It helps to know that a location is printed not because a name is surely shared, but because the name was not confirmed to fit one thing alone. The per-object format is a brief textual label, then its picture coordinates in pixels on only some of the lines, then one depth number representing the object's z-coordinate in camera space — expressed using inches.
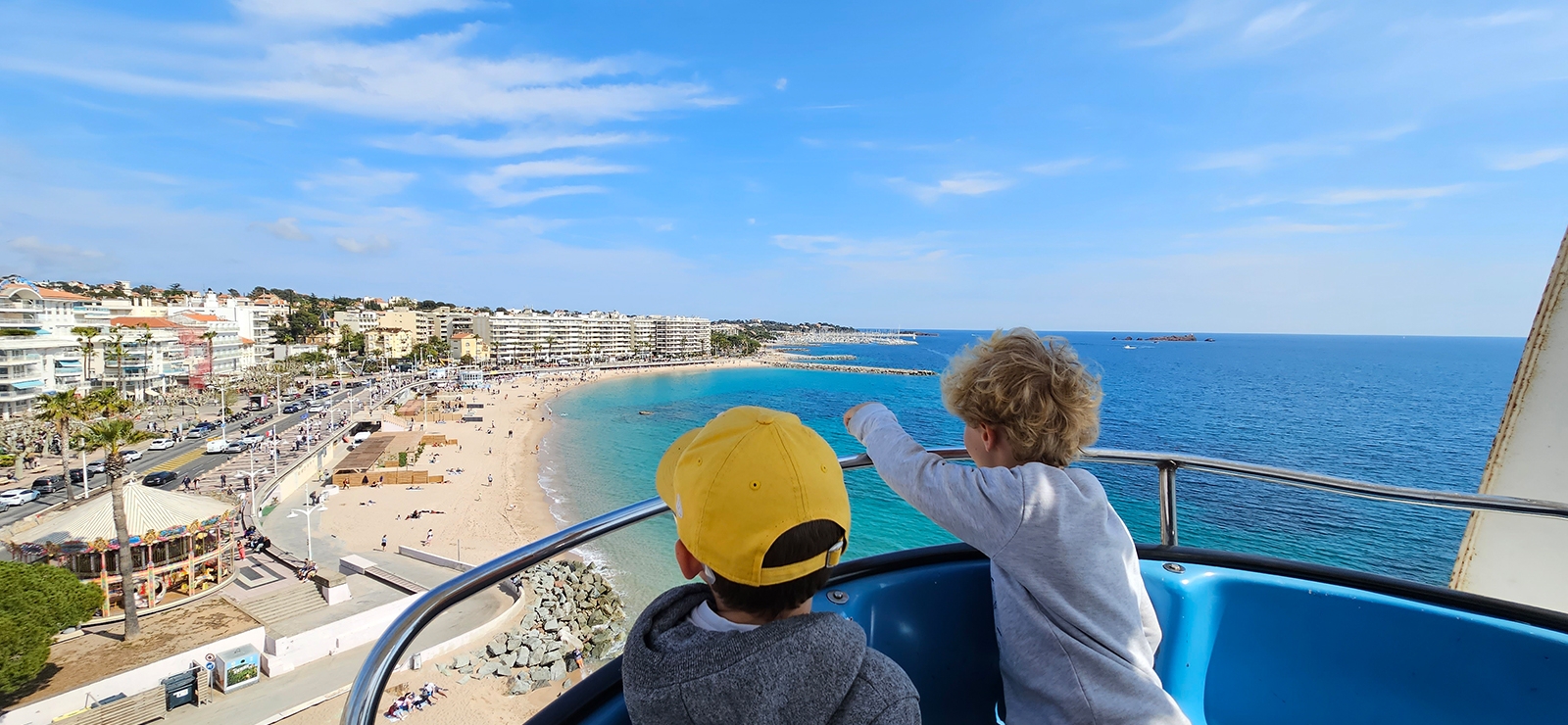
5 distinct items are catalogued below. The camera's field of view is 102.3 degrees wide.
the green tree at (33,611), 350.6
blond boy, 42.9
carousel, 498.6
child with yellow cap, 27.5
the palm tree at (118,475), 462.0
